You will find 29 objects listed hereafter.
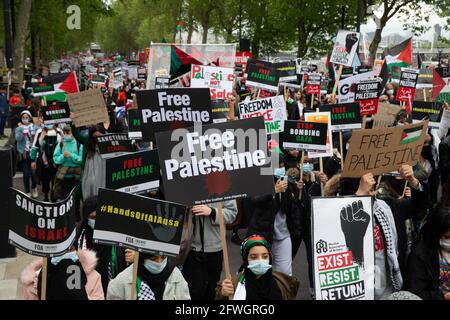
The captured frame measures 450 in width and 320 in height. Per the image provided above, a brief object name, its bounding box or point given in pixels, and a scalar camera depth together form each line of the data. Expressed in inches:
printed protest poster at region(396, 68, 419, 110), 546.6
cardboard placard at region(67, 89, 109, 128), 408.2
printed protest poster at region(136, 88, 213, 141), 260.1
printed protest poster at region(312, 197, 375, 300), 179.8
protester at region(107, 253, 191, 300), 177.2
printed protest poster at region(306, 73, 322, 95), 738.8
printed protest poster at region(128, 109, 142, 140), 360.5
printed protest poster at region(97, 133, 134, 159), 320.2
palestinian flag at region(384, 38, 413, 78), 769.6
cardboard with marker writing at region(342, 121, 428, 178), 218.5
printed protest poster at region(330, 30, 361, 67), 591.2
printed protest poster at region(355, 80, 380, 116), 462.3
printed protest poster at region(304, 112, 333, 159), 330.6
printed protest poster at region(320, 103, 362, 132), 383.6
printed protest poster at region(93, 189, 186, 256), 172.4
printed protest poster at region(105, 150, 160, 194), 217.2
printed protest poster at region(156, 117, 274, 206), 193.2
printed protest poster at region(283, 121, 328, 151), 327.3
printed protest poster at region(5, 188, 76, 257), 171.8
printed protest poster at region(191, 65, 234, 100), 499.8
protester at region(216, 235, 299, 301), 183.0
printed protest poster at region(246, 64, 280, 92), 535.8
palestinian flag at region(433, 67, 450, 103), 505.7
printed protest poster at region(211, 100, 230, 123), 441.0
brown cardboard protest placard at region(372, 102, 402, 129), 472.1
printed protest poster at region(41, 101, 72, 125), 433.1
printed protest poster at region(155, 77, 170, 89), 589.9
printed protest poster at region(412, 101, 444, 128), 446.5
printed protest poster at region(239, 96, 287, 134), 397.4
